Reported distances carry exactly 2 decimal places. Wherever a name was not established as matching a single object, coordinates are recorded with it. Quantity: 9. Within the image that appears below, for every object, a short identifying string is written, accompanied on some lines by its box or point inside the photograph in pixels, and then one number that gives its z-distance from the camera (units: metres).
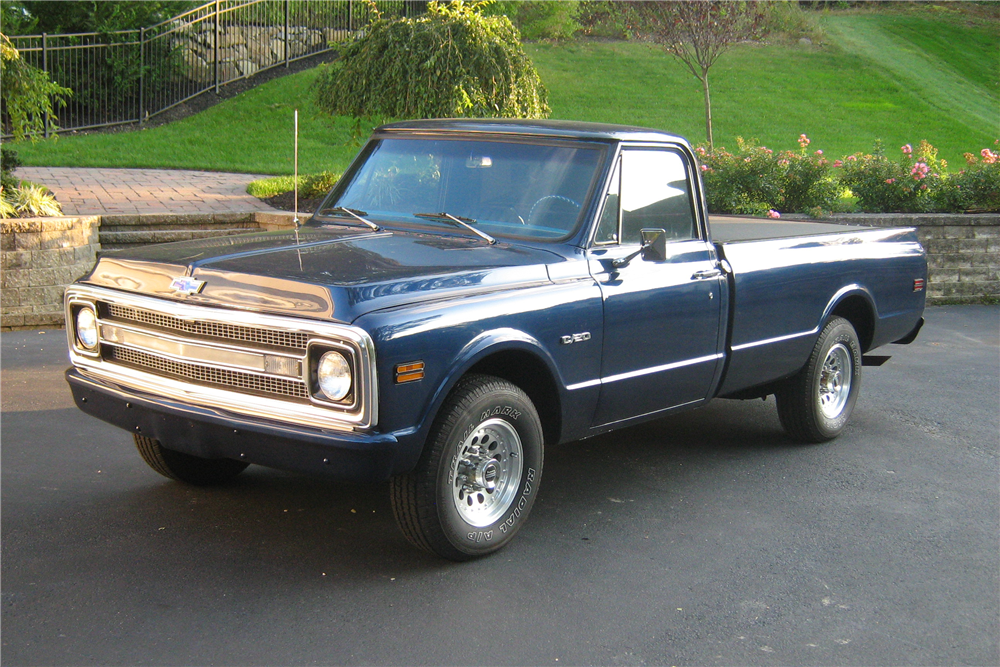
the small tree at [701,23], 16.81
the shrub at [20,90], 10.05
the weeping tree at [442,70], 12.48
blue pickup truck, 3.91
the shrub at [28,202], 9.77
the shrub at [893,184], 12.99
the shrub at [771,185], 12.86
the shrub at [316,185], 14.33
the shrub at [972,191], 12.91
